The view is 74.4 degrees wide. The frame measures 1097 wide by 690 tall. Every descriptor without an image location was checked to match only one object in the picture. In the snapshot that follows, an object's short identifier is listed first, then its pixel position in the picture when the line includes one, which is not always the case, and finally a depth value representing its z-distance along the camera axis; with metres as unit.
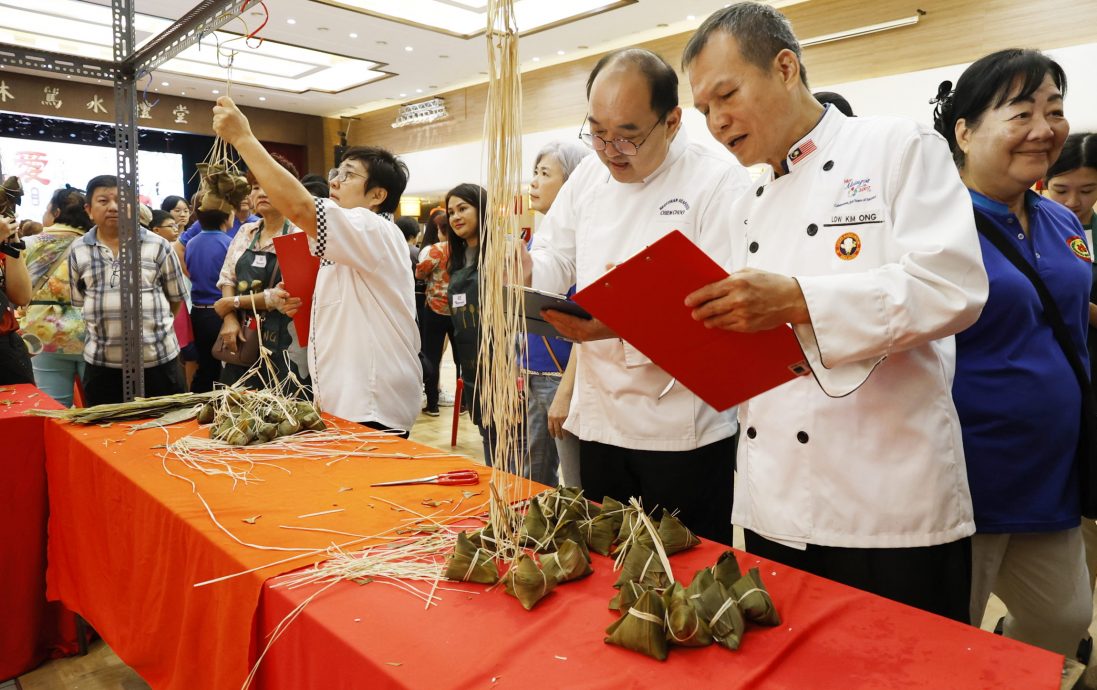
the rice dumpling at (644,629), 0.83
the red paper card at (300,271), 2.22
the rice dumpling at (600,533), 1.14
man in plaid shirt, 3.12
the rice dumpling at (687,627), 0.84
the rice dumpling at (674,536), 1.11
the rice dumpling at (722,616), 0.85
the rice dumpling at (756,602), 0.88
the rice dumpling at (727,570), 0.93
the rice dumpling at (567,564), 1.02
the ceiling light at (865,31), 6.64
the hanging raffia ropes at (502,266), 1.01
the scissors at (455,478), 1.50
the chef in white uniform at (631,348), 1.56
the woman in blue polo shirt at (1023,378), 1.42
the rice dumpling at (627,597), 0.92
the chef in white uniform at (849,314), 1.02
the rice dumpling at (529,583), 0.96
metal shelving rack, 2.33
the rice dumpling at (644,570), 0.99
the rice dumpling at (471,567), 1.03
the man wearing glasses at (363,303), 2.12
